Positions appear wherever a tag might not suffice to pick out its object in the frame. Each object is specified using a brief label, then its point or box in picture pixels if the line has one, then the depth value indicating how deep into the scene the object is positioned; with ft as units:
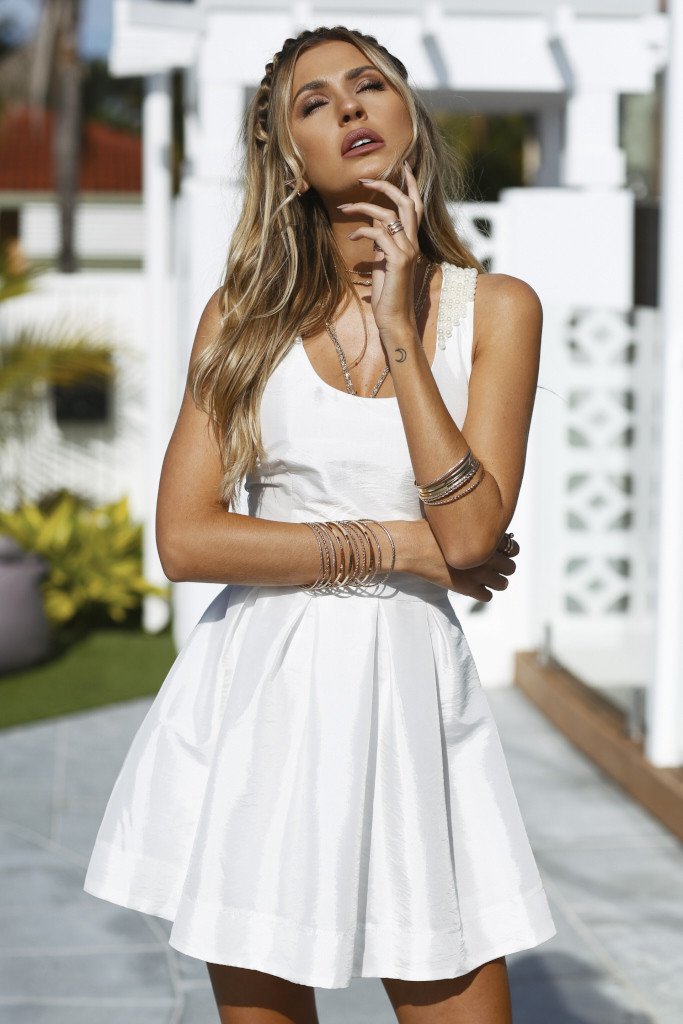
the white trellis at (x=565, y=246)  20.12
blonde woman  6.10
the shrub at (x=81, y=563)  27.58
